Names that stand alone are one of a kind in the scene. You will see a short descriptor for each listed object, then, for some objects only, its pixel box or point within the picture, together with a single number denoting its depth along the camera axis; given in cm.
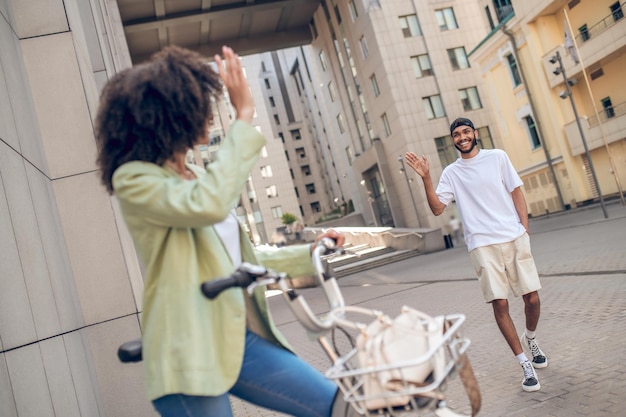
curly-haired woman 174
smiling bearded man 439
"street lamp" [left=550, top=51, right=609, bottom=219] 2183
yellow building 2562
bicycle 158
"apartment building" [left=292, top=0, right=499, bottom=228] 3331
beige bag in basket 162
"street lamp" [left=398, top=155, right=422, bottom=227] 3278
